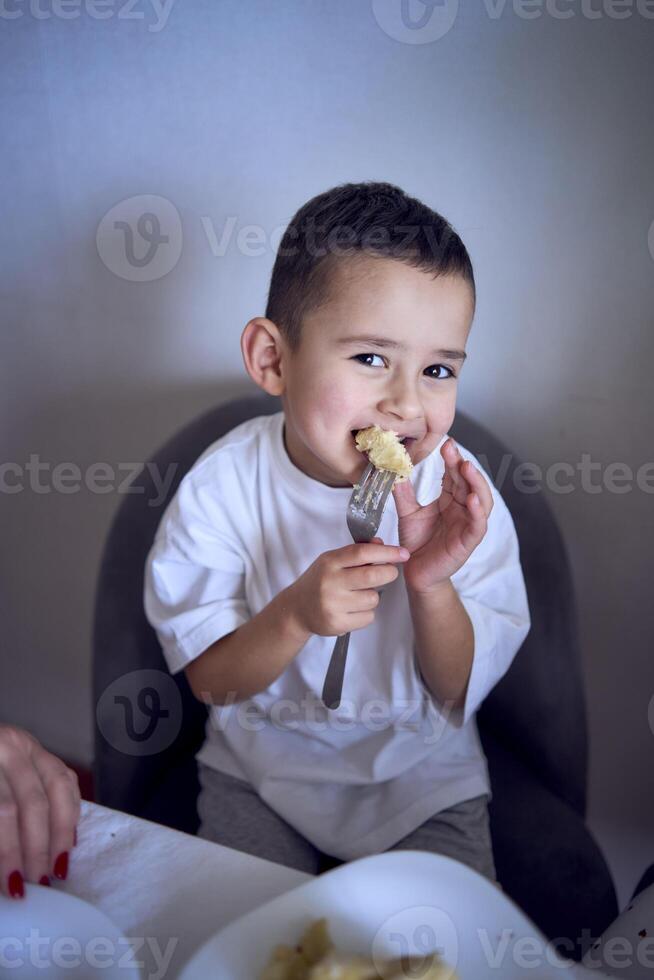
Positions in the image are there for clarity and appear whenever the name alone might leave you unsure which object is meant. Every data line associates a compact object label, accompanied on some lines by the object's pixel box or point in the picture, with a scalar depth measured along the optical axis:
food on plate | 0.44
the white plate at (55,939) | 0.49
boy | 0.70
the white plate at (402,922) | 0.48
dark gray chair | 0.91
